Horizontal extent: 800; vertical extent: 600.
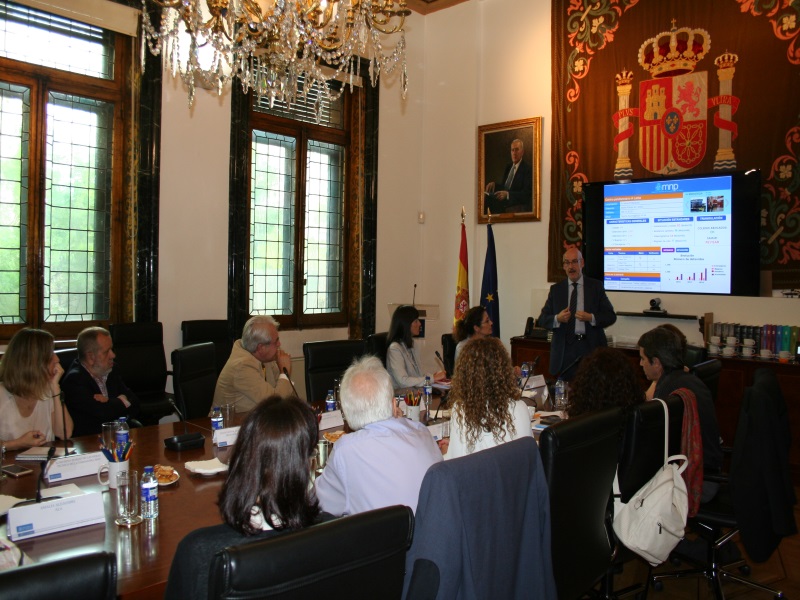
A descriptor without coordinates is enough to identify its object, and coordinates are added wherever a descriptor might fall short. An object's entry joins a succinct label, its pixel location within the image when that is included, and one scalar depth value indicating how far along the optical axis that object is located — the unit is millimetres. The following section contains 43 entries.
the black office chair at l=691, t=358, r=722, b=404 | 3596
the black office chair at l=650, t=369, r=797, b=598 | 2773
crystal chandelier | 3559
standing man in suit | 5129
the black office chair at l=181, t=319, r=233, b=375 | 5496
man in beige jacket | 3686
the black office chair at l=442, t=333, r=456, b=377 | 5508
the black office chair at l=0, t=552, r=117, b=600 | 1002
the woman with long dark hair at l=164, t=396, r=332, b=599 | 1492
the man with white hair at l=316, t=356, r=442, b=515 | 1990
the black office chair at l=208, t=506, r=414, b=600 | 1171
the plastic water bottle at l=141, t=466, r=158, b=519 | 2014
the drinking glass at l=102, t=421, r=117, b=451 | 2363
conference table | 1674
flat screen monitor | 5312
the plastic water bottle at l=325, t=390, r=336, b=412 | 3514
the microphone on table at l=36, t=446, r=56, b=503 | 2105
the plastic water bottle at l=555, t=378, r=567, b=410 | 3650
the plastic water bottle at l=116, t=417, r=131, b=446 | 2291
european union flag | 6848
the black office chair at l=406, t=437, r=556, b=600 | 1699
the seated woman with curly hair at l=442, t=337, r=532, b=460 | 2541
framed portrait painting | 6742
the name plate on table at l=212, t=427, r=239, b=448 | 2822
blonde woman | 2934
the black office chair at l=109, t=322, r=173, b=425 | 4910
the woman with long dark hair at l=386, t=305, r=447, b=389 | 4543
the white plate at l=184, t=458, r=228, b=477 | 2471
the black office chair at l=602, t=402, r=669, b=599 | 2578
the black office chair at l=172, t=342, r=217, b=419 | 3633
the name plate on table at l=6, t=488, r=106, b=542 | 1835
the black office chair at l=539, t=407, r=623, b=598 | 2125
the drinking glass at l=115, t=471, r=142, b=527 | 1979
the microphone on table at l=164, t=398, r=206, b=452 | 2779
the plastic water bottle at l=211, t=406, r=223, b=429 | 2990
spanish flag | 6963
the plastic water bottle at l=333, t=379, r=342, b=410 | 3698
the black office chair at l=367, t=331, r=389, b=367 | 4847
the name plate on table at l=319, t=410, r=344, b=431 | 3152
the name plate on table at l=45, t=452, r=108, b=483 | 2359
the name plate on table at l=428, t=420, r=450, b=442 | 2992
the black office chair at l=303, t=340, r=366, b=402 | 4188
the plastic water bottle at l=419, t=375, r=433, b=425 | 3510
